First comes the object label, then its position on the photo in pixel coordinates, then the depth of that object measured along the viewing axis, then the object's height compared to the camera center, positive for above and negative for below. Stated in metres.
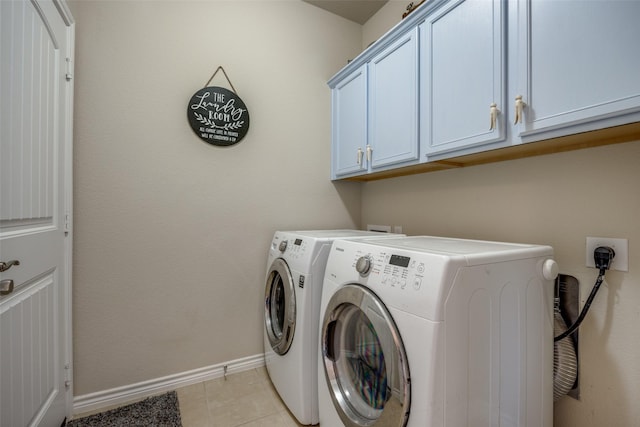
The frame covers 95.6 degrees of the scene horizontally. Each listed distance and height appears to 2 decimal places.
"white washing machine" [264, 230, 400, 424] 1.47 -0.59
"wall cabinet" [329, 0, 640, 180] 0.88 +0.52
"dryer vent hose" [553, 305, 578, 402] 1.19 -0.63
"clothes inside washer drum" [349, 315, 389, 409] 1.06 -0.61
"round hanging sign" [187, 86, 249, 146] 1.86 +0.63
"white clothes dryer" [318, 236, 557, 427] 0.85 -0.42
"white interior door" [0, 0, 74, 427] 1.00 +0.00
